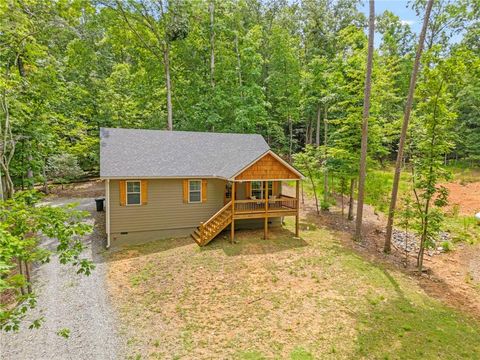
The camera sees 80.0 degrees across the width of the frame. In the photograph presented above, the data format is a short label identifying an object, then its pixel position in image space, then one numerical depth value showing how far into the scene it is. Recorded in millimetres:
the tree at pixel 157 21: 20562
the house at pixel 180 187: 12898
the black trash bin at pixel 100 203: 17609
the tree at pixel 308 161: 18198
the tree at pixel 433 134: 10875
